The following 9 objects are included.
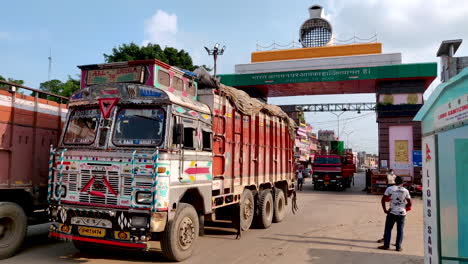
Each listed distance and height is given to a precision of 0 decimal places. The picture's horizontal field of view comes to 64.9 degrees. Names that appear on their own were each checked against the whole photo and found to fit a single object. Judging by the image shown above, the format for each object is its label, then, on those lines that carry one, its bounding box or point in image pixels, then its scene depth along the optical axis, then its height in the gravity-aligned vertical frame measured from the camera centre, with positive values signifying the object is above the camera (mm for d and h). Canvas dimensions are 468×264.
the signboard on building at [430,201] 4664 -496
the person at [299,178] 26625 -1230
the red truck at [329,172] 26438 -765
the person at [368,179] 26044 -1216
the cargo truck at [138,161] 5898 -31
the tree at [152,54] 26781 +7727
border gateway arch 24656 +5717
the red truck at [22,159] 6672 -29
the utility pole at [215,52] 17438 +5151
